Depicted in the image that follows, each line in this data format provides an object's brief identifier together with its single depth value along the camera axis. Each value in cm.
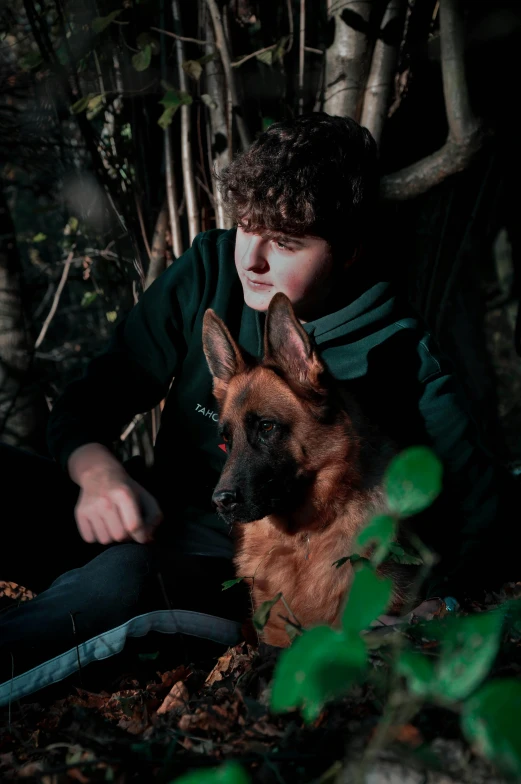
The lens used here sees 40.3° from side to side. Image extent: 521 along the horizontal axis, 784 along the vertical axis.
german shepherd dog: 274
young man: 254
